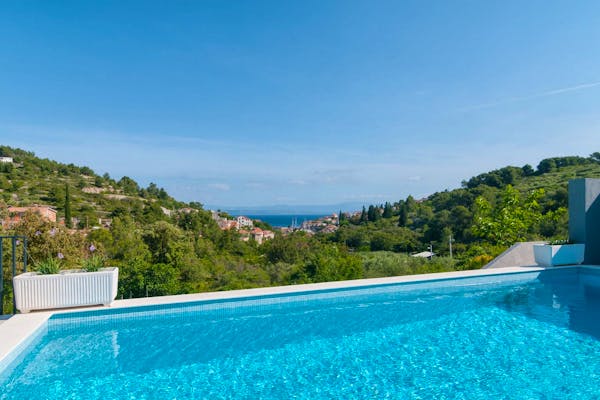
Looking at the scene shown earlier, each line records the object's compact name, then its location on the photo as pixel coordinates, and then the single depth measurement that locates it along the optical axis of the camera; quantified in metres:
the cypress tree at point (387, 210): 61.87
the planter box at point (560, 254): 8.01
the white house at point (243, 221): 73.06
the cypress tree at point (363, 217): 66.34
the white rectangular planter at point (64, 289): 4.45
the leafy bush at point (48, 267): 4.61
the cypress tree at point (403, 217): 51.75
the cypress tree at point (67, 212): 32.43
